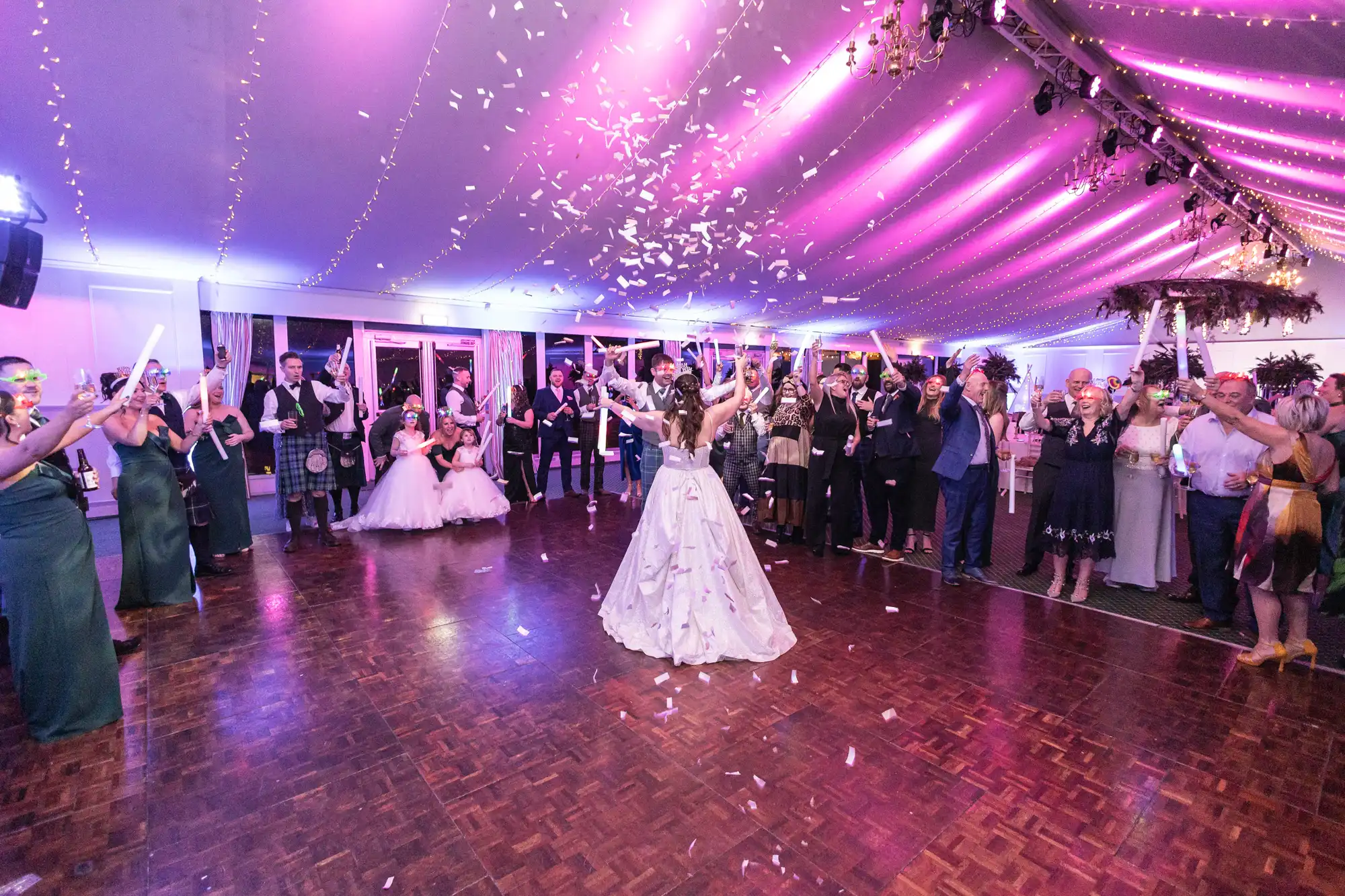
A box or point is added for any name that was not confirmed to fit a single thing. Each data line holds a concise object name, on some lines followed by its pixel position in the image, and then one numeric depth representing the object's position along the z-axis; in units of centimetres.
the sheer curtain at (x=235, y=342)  827
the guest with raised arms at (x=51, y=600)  260
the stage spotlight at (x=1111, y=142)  625
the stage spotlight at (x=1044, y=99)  539
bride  348
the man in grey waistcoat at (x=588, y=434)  866
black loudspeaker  443
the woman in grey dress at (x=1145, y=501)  445
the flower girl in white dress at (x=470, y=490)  694
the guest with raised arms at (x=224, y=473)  527
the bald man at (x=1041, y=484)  498
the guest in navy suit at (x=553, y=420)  841
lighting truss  478
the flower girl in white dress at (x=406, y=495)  653
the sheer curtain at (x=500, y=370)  1075
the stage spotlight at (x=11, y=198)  443
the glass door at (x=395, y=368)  988
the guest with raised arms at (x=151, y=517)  410
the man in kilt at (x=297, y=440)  580
